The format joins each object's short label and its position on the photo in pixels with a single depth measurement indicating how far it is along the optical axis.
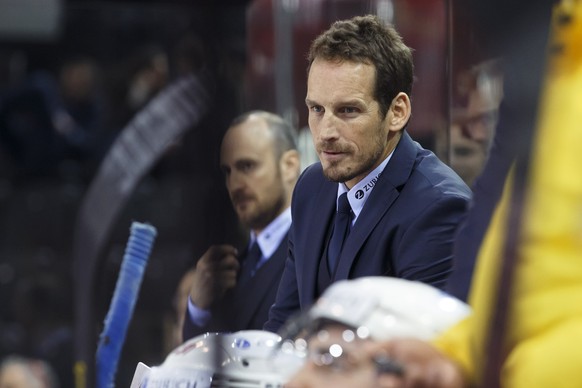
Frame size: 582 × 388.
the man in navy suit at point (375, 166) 4.05
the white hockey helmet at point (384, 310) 2.62
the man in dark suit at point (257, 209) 4.49
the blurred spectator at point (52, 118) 11.44
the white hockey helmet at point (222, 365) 3.55
